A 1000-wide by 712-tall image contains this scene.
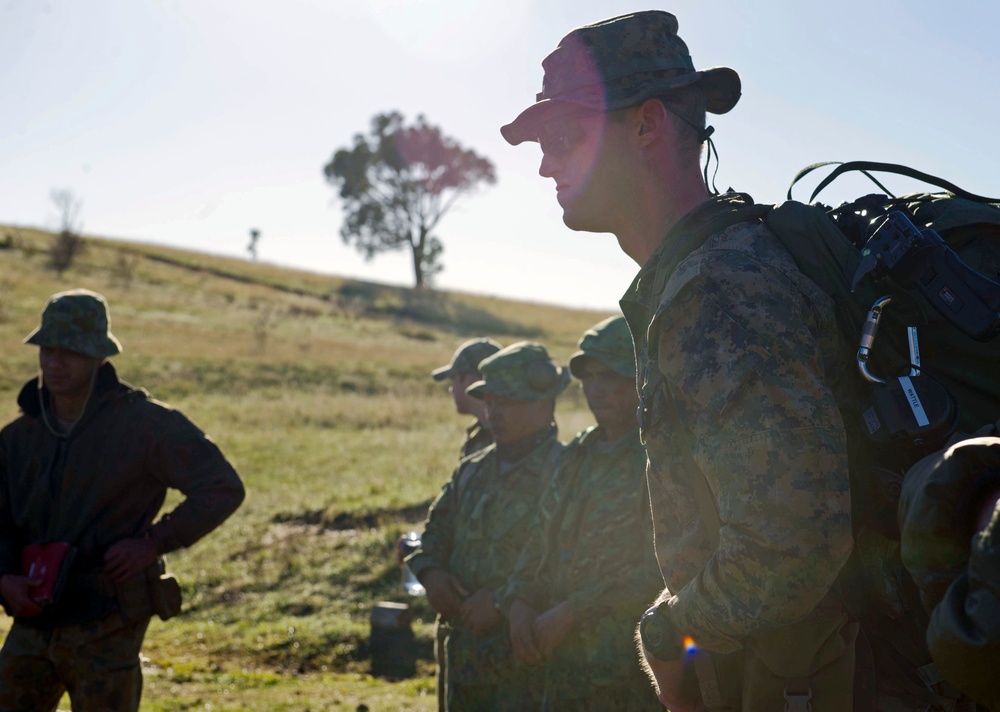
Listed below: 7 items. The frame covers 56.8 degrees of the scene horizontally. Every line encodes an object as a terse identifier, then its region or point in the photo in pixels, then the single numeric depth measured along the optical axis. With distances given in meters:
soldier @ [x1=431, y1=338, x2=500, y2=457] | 5.97
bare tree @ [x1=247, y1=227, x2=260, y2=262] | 68.88
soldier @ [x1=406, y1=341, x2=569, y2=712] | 4.46
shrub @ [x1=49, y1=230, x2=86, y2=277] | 36.16
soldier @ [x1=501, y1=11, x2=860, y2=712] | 1.81
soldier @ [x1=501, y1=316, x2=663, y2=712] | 3.94
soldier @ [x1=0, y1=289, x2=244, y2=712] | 4.39
